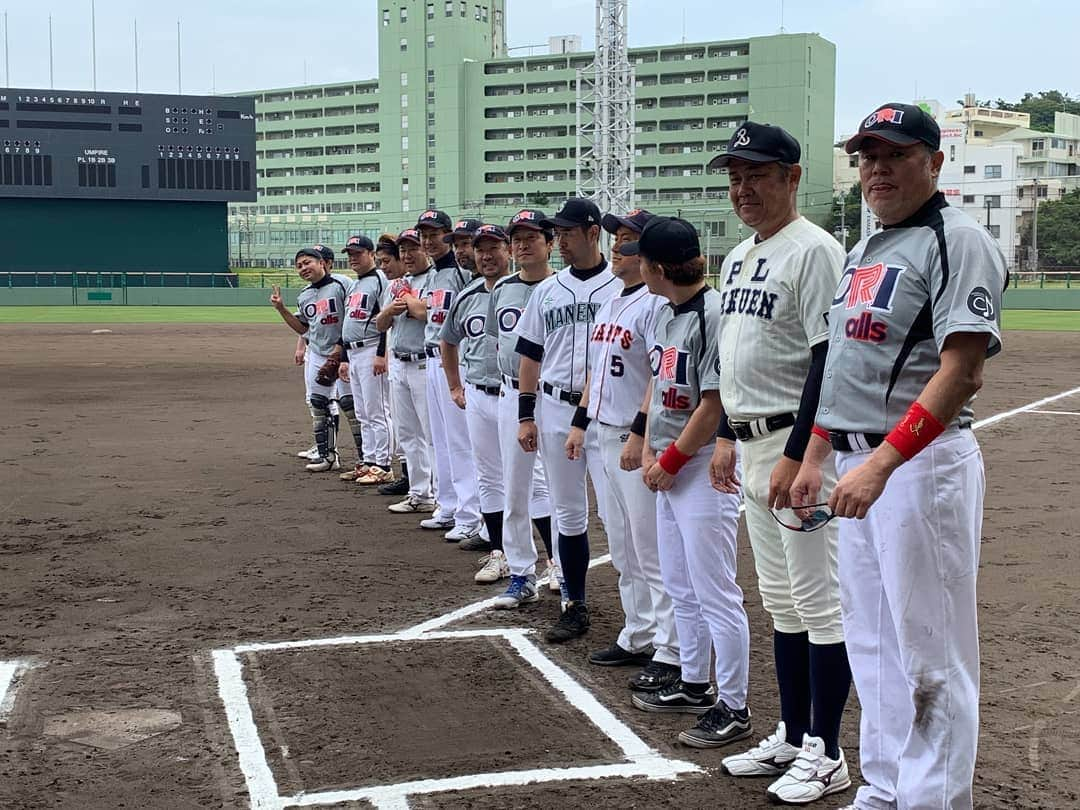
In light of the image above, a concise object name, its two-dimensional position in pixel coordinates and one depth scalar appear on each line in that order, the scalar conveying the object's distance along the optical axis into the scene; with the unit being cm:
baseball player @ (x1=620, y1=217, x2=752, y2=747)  431
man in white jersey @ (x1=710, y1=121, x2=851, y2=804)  373
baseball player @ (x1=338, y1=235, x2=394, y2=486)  1024
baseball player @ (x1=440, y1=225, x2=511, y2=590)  688
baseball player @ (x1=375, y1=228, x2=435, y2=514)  897
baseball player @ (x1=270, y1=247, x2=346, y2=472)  1078
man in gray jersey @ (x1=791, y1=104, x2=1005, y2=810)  297
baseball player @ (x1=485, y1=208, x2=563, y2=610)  631
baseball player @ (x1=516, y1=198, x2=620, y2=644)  569
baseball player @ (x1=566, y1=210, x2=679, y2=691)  489
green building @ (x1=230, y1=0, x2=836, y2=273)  8144
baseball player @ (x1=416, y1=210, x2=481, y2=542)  803
